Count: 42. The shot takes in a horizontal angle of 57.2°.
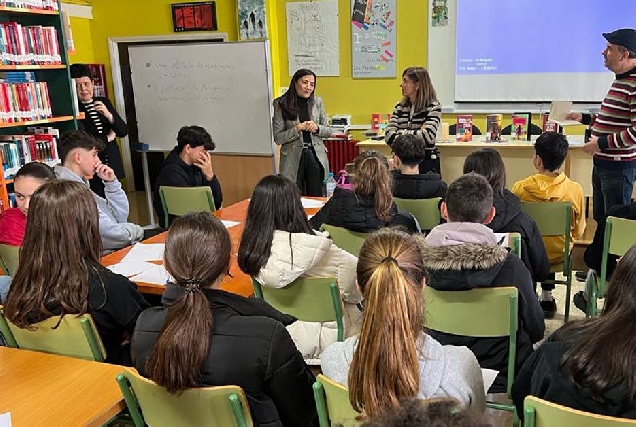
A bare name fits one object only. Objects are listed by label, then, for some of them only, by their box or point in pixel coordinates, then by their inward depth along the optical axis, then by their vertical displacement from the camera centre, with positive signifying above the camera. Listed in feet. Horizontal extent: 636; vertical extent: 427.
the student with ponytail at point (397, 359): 4.33 -2.15
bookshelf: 13.92 +0.20
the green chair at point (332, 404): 4.53 -2.58
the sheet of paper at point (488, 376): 5.36 -2.88
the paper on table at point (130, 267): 8.71 -2.75
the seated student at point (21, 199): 9.36 -1.86
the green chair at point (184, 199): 12.41 -2.52
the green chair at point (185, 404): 4.60 -2.60
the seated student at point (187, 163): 13.12 -1.85
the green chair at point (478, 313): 6.30 -2.63
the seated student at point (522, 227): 9.29 -2.49
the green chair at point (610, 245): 8.72 -2.71
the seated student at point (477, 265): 6.26 -2.06
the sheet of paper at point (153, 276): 8.31 -2.76
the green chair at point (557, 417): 3.85 -2.31
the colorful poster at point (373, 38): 20.15 +1.17
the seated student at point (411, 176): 11.36 -2.01
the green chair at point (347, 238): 9.45 -2.61
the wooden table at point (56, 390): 4.99 -2.76
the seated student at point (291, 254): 7.26 -2.19
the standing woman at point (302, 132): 16.06 -1.56
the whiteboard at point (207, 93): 19.53 -0.46
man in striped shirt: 11.51 -1.38
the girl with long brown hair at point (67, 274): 6.31 -2.06
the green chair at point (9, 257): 9.12 -2.64
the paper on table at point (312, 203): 12.02 -2.63
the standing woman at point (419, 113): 14.42 -1.04
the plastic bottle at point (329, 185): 16.11 -3.00
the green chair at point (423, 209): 11.23 -2.62
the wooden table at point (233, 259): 8.08 -2.76
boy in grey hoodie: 10.30 -1.87
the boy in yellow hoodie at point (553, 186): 10.73 -2.19
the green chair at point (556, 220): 10.33 -2.70
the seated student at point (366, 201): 9.31 -2.01
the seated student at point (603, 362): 4.00 -2.07
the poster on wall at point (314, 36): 20.89 +1.36
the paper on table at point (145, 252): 9.30 -2.74
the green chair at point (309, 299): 7.16 -2.75
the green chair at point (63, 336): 6.14 -2.66
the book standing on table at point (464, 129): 17.03 -1.71
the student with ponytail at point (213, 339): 4.76 -2.15
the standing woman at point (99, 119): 16.81 -1.05
